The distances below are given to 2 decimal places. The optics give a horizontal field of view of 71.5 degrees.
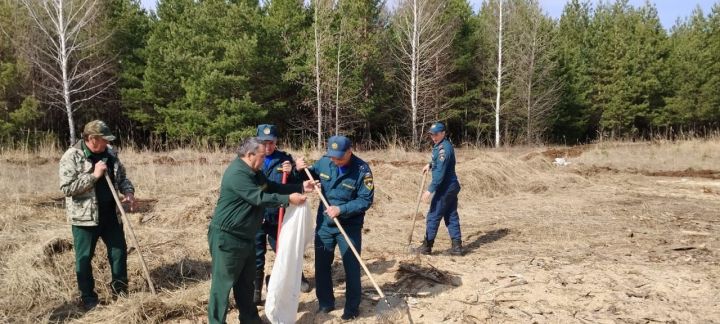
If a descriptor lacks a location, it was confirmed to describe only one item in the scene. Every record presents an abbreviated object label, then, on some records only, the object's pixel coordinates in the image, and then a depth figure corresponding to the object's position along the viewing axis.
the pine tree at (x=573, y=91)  30.12
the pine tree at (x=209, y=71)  18.84
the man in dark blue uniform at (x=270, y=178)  4.73
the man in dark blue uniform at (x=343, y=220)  4.33
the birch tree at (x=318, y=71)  20.23
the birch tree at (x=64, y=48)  17.19
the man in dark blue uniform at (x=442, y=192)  6.52
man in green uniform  3.68
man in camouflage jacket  4.32
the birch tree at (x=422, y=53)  21.95
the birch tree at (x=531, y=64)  26.77
